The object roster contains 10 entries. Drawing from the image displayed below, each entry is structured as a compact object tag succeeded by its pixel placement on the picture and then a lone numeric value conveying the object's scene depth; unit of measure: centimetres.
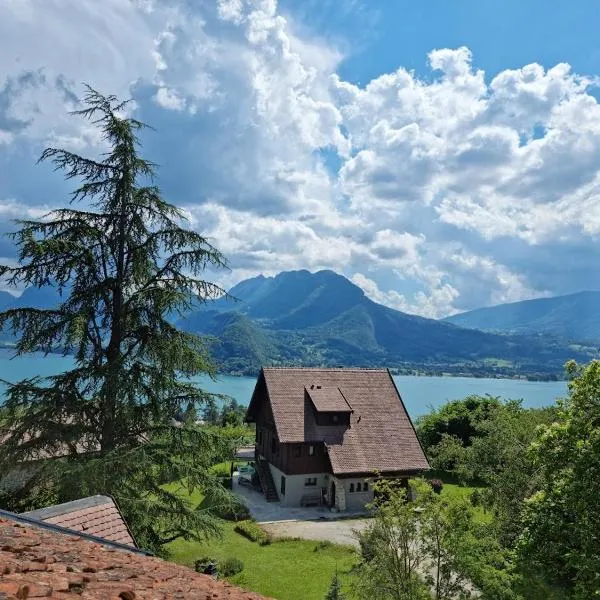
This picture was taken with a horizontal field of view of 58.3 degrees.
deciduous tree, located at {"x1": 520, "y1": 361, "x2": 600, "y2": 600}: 1287
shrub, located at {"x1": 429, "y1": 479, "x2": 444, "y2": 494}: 3681
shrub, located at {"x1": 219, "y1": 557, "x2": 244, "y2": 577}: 2294
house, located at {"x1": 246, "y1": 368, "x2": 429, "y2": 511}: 3366
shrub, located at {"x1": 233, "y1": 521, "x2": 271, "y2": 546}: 2733
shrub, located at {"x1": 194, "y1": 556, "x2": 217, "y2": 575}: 2182
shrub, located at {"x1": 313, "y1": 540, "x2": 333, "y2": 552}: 2630
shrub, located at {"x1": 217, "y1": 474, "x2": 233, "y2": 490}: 3700
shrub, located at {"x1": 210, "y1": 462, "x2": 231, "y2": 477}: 4109
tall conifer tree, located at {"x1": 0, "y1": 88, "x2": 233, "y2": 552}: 1474
